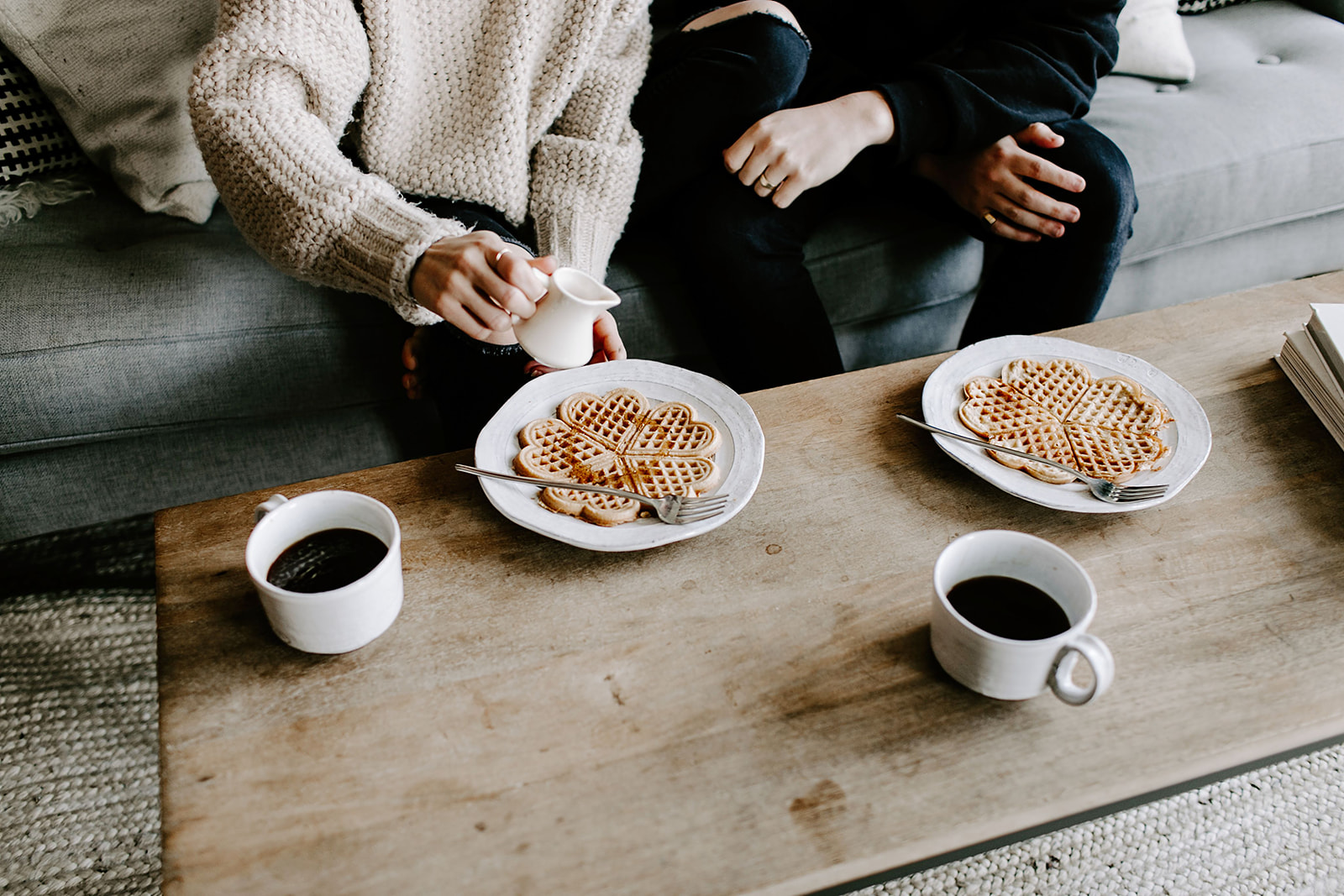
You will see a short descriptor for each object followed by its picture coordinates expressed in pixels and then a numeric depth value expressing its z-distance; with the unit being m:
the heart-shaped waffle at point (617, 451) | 0.83
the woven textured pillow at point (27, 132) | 1.35
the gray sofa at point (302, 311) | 1.23
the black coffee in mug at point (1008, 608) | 0.67
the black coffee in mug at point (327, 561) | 0.71
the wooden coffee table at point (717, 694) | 0.59
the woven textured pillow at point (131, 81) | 1.32
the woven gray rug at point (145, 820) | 1.05
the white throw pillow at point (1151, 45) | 1.79
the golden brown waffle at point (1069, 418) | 0.88
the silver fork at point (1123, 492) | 0.83
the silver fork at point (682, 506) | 0.81
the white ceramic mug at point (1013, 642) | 0.62
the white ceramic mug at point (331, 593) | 0.67
